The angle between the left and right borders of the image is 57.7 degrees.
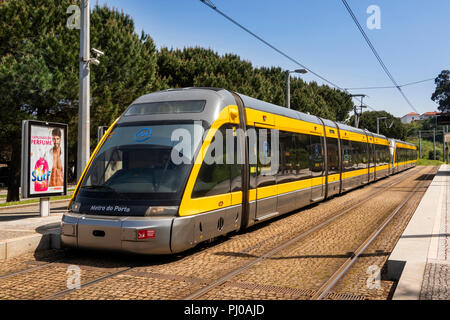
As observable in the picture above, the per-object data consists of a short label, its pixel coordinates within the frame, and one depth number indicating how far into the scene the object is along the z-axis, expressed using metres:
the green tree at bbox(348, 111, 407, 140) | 80.25
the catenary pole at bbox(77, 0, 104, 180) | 10.39
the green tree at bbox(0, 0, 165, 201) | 17.31
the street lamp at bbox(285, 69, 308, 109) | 21.02
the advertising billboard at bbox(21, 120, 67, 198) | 9.29
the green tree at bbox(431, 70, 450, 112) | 128.50
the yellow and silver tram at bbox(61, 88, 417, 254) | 6.26
